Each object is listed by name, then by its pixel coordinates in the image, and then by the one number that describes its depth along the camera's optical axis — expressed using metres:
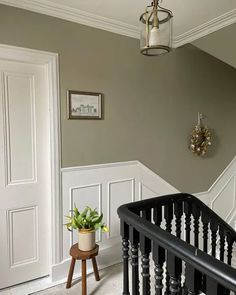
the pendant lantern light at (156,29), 1.32
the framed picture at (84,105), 2.44
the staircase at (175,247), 0.90
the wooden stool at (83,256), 2.13
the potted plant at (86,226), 2.17
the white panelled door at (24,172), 2.24
